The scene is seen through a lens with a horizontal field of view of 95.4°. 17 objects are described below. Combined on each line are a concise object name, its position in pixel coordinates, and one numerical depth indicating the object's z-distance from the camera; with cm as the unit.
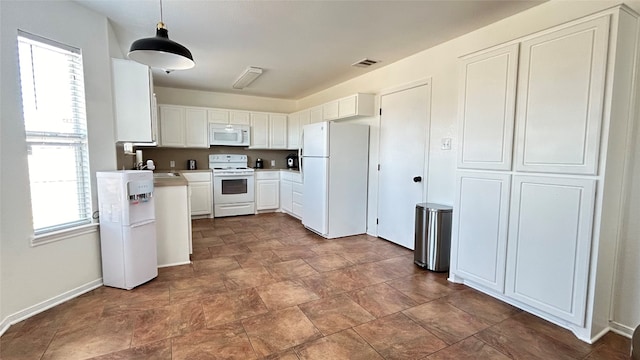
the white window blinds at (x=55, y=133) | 225
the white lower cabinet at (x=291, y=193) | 553
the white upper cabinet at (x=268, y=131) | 625
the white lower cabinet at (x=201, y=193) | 552
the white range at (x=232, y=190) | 568
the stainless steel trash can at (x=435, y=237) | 311
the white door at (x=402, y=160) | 364
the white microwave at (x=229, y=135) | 582
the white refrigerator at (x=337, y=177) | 430
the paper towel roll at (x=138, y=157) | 447
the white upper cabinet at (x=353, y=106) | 427
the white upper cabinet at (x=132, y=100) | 289
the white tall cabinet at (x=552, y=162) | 191
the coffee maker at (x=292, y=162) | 669
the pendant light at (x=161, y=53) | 183
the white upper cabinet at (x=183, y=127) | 543
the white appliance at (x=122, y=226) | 261
